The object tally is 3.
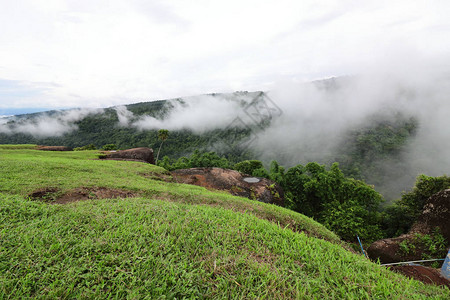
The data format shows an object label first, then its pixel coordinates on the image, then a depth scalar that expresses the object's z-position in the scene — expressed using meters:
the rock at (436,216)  10.23
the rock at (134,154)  22.62
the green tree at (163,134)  44.14
